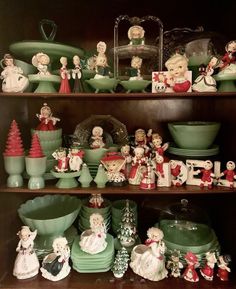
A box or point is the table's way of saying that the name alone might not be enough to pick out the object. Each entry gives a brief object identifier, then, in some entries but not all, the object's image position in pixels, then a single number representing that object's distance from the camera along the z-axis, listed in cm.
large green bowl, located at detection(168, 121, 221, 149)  104
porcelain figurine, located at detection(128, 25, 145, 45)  103
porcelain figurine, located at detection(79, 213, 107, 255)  101
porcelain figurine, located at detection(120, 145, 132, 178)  108
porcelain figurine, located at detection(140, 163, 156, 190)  101
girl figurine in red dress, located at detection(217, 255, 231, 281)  99
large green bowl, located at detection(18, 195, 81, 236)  105
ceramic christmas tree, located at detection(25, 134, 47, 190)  100
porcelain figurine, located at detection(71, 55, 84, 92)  104
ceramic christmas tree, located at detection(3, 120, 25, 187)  101
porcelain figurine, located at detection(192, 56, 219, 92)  97
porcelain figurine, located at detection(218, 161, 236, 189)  99
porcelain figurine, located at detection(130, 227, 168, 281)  98
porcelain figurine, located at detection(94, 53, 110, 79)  103
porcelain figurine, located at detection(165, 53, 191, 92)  97
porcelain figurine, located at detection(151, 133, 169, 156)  105
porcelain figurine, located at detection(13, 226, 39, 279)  98
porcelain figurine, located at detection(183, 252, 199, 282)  99
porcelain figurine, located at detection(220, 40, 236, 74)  95
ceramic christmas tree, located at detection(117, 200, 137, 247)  109
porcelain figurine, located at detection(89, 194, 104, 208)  118
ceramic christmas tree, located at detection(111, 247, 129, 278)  100
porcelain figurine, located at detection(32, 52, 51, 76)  100
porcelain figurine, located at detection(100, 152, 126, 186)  103
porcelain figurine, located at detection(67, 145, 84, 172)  103
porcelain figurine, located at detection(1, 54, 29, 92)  98
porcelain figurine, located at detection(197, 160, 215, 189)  101
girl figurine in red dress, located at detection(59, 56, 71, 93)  103
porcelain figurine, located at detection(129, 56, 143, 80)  103
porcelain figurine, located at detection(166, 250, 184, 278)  101
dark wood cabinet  101
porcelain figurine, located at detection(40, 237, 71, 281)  98
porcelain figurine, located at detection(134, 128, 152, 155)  111
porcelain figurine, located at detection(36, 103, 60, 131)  109
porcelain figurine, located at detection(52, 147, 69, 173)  103
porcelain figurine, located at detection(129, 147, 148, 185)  105
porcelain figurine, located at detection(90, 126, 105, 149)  112
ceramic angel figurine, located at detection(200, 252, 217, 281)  99
